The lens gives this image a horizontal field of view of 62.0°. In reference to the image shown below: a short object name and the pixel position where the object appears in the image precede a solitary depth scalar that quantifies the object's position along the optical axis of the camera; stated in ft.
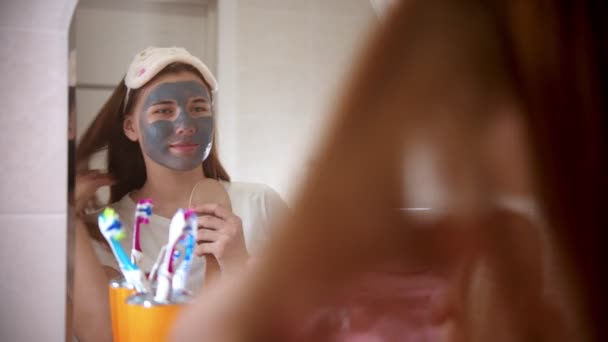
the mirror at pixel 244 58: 2.21
